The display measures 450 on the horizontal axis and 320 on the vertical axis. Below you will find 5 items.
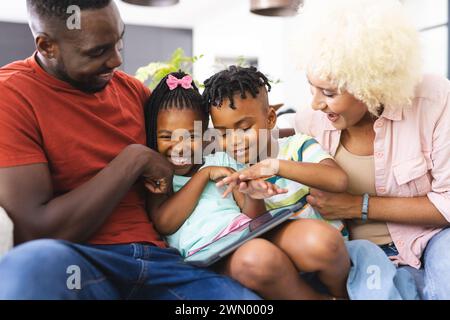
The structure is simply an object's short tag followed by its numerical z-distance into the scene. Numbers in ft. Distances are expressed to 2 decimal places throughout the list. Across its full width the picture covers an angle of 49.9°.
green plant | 6.44
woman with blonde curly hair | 3.98
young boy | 3.43
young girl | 3.39
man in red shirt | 3.37
